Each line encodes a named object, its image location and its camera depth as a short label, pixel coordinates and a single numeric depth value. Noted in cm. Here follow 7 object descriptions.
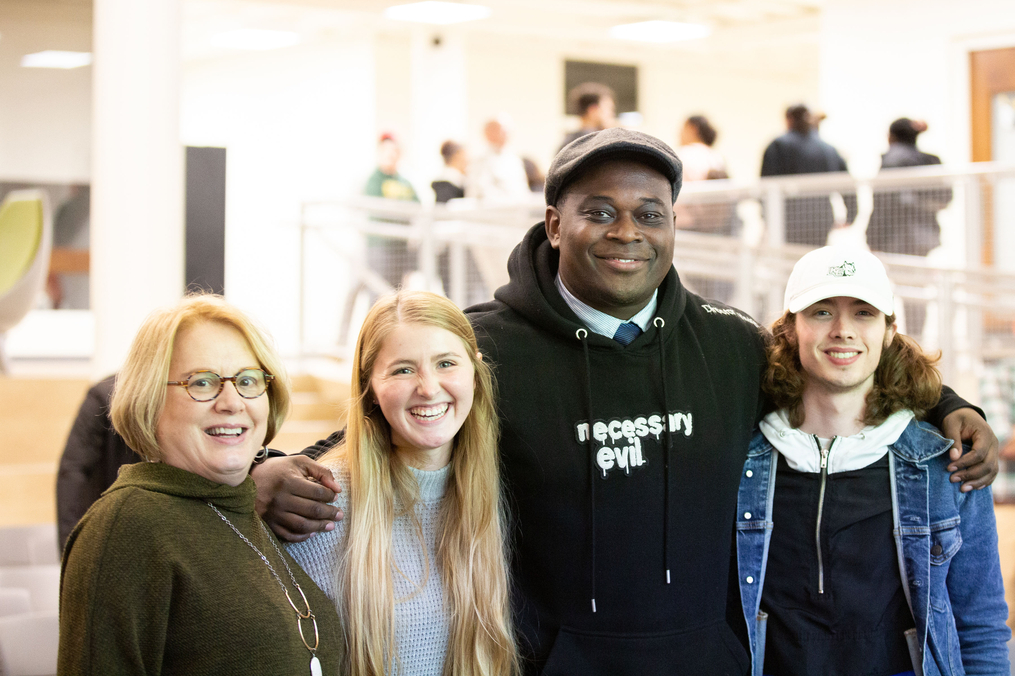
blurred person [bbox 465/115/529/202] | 812
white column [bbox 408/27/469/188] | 1265
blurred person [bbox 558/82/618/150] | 742
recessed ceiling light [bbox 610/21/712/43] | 1238
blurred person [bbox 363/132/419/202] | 879
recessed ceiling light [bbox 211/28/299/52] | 1322
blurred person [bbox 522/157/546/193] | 842
